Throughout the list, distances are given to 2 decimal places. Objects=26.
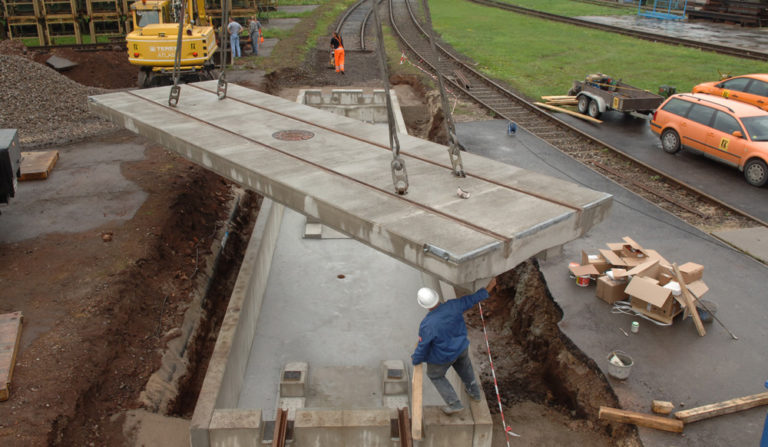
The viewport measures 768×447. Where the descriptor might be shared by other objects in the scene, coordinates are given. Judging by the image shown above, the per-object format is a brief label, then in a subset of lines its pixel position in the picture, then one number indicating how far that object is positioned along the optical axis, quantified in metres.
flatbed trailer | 16.95
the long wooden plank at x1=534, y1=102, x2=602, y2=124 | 17.43
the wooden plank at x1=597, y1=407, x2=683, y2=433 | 6.36
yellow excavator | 18.88
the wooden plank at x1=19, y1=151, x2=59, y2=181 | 12.73
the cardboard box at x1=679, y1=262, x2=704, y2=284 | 8.22
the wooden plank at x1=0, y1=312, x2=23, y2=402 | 6.90
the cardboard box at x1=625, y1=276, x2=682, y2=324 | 7.82
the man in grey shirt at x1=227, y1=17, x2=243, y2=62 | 25.75
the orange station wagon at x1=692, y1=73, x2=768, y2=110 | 16.08
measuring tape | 7.44
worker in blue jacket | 5.88
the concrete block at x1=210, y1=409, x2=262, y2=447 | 6.74
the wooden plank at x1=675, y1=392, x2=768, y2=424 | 6.42
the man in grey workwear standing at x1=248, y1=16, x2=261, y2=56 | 27.47
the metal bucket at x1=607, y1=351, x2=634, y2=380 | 7.01
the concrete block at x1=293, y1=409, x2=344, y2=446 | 6.72
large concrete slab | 5.41
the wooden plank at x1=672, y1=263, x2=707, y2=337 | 7.73
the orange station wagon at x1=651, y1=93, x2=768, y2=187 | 12.65
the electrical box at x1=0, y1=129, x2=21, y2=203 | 9.78
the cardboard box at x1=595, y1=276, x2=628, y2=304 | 8.41
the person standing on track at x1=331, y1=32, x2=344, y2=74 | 25.03
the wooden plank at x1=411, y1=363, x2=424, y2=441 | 5.77
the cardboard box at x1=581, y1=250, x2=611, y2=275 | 8.97
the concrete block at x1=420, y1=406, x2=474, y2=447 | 6.64
